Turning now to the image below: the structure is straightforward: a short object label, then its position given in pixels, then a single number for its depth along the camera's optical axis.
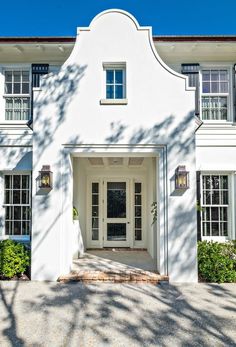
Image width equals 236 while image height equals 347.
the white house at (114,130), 6.80
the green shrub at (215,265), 6.76
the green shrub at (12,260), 6.83
